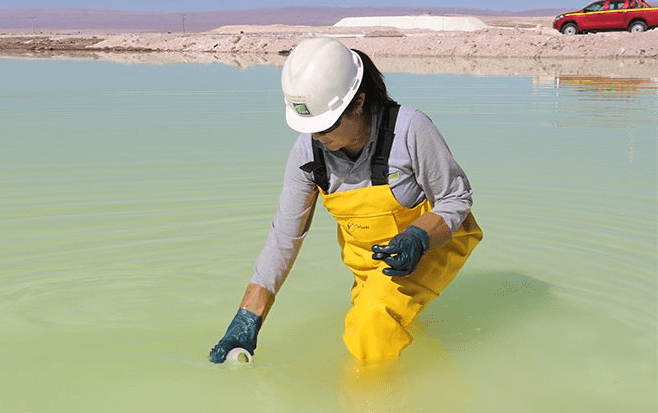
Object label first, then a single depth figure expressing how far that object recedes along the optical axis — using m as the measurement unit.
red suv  26.83
